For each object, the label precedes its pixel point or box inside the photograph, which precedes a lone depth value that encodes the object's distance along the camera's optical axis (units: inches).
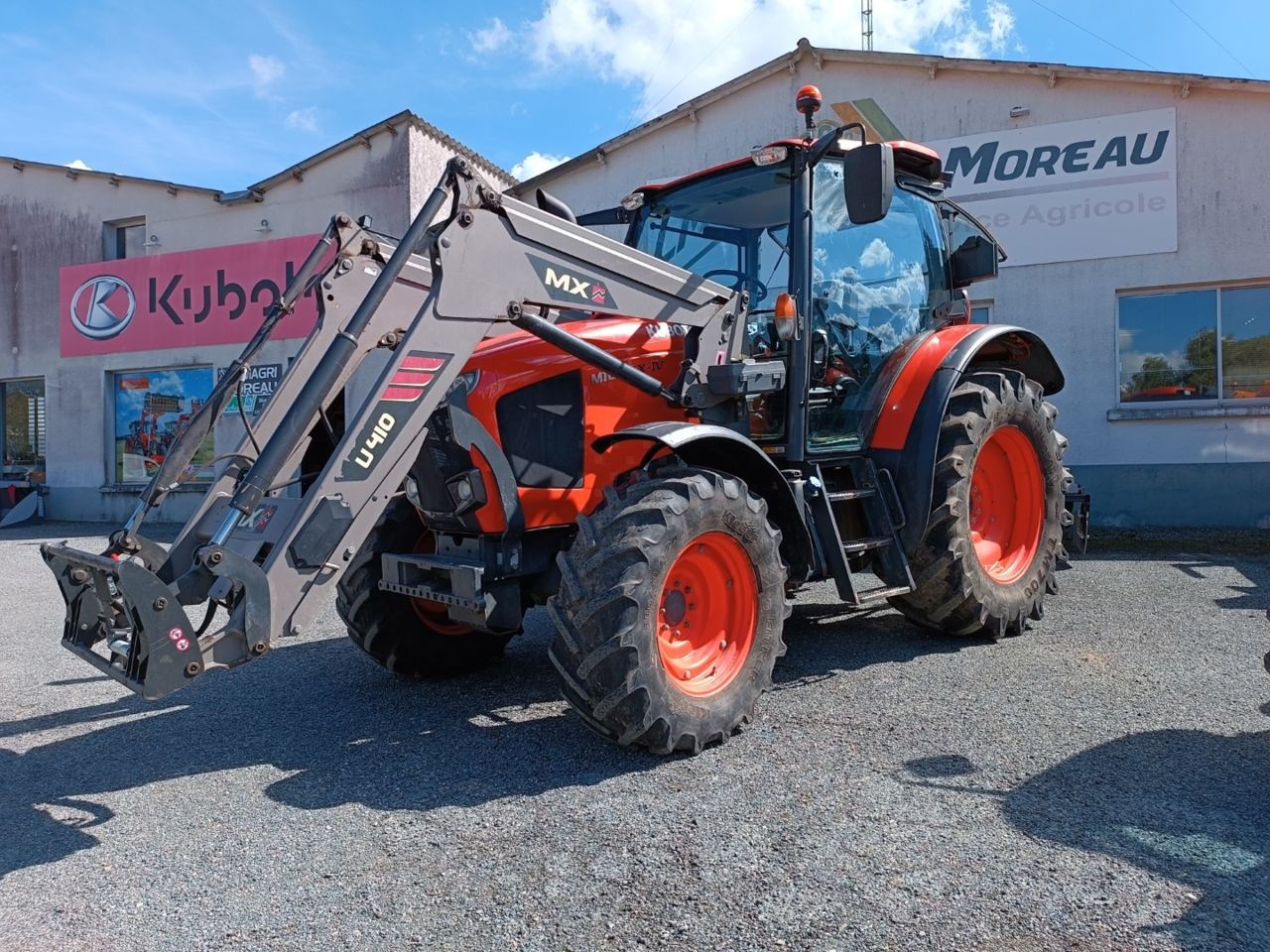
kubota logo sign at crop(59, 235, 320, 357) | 603.8
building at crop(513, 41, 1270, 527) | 401.4
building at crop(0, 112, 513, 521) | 585.9
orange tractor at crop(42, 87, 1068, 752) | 136.0
